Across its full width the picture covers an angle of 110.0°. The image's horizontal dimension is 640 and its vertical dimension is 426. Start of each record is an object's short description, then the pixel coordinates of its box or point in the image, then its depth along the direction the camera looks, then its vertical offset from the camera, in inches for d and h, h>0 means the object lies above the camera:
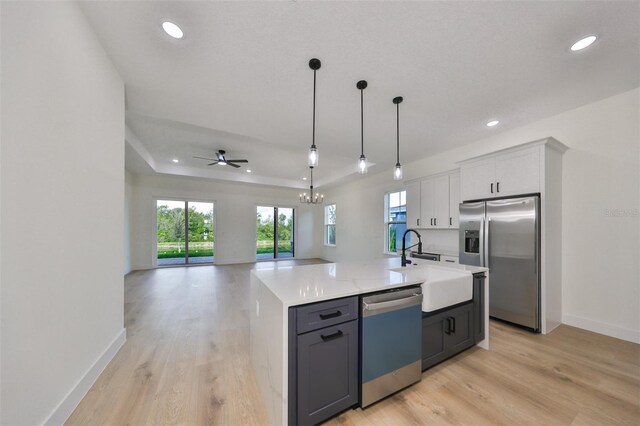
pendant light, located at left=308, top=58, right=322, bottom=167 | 82.3 +53.9
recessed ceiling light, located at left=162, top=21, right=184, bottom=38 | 68.0 +57.2
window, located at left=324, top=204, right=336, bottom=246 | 332.7 -17.1
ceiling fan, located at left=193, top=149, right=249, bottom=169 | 201.1 +51.5
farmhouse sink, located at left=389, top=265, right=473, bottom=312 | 72.5 -24.9
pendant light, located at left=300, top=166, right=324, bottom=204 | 225.6 +15.7
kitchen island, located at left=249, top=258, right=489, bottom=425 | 51.0 -22.3
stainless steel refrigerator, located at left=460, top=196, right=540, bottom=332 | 110.6 -20.8
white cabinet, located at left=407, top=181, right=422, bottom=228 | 190.1 +7.6
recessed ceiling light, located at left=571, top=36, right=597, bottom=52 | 72.0 +56.4
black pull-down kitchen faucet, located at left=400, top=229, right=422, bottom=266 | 95.5 -19.5
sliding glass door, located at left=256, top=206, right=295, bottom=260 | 335.9 -27.7
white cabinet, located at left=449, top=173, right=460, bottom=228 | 159.6 +10.1
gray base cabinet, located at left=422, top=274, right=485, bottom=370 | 76.1 -42.3
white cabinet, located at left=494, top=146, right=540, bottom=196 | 112.6 +22.2
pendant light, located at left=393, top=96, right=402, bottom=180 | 107.2 +53.7
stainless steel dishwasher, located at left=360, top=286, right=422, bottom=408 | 60.8 -37.2
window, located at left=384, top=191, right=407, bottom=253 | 220.8 -5.2
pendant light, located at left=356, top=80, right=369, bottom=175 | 95.3 +53.9
